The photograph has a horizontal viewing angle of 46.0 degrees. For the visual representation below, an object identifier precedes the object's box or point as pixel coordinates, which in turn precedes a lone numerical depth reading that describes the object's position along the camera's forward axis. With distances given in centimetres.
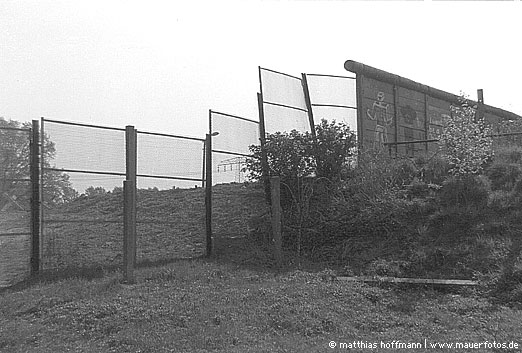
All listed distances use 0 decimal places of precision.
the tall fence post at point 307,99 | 1462
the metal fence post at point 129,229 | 927
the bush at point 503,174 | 1303
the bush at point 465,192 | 1237
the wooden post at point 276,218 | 1093
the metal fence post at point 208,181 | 1201
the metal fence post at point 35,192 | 977
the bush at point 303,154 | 1288
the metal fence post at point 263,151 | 1309
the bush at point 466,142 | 1256
